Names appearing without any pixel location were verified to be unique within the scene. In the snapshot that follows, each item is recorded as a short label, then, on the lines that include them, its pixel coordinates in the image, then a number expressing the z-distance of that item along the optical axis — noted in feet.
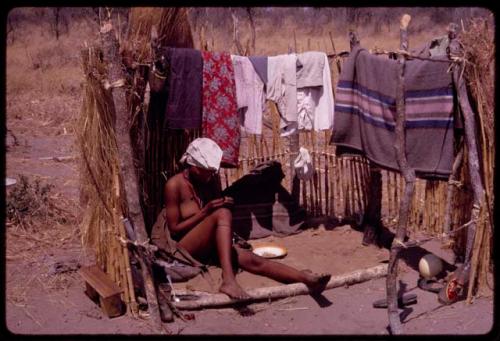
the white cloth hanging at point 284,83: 17.20
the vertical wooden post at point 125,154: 12.27
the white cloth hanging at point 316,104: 17.51
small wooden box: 13.25
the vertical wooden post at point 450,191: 15.20
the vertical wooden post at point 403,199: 12.69
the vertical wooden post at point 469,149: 13.89
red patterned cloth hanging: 16.14
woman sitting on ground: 14.83
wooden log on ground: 13.98
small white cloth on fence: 18.35
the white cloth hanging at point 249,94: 16.76
